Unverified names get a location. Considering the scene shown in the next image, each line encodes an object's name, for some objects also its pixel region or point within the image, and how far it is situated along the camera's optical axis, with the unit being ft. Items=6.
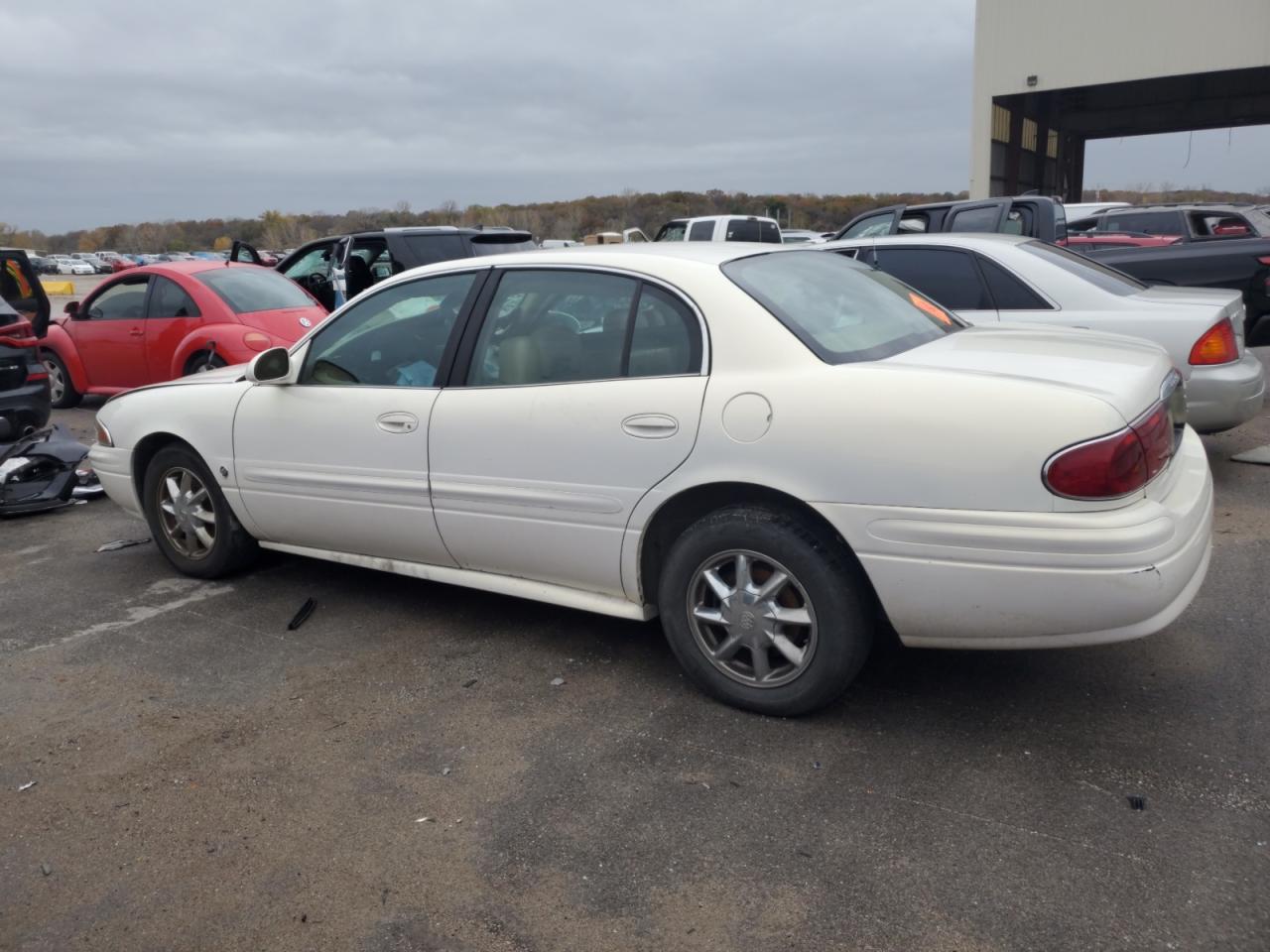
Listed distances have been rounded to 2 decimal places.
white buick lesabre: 10.34
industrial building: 76.43
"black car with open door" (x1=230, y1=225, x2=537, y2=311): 36.65
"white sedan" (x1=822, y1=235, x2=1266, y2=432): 20.01
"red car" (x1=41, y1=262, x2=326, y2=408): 31.35
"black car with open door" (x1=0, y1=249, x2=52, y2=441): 24.73
